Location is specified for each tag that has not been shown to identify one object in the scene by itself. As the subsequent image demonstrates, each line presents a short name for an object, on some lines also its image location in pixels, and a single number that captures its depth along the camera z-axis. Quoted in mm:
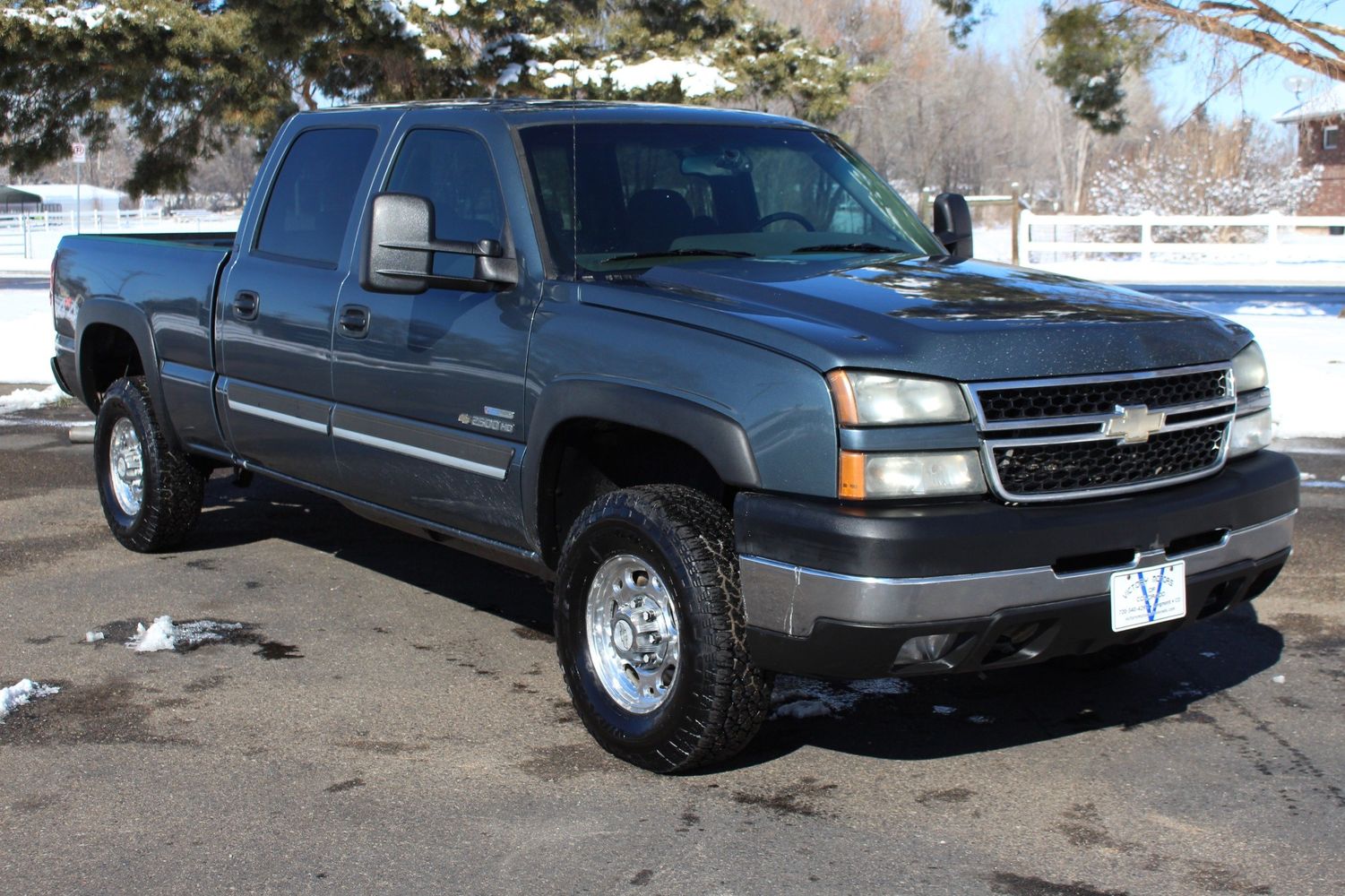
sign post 22366
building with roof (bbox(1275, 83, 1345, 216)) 60188
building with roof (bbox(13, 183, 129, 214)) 69850
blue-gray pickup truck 3826
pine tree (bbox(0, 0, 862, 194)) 18031
